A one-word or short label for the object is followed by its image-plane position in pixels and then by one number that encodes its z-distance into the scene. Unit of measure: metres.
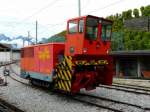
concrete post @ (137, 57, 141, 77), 14.42
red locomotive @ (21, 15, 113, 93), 6.94
